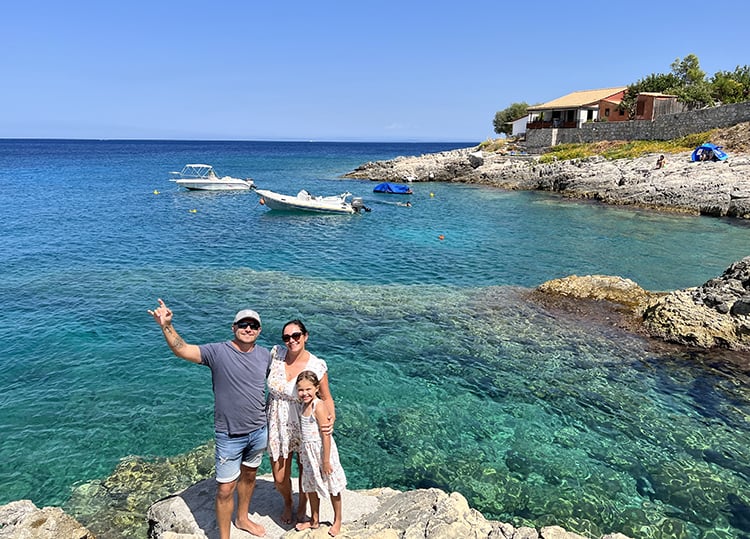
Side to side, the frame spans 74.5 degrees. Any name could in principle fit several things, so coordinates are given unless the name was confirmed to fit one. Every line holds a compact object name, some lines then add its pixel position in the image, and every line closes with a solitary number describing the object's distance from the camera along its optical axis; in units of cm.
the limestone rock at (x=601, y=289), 1614
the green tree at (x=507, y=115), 9656
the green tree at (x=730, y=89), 5472
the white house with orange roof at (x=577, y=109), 6431
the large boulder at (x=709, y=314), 1271
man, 523
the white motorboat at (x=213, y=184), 5102
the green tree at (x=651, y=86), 6016
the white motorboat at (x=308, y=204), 3709
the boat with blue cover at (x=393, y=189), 4938
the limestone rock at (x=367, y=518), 534
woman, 524
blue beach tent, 3853
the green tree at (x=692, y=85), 5344
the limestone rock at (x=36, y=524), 596
